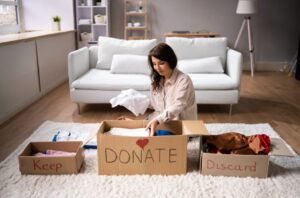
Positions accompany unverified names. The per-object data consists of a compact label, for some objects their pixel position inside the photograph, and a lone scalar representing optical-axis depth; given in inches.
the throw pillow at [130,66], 135.9
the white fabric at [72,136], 98.3
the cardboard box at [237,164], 75.2
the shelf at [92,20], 215.9
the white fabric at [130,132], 79.4
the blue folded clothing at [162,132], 81.0
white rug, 71.2
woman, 78.0
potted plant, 196.2
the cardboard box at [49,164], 76.8
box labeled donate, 72.4
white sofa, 125.1
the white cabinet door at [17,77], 117.6
